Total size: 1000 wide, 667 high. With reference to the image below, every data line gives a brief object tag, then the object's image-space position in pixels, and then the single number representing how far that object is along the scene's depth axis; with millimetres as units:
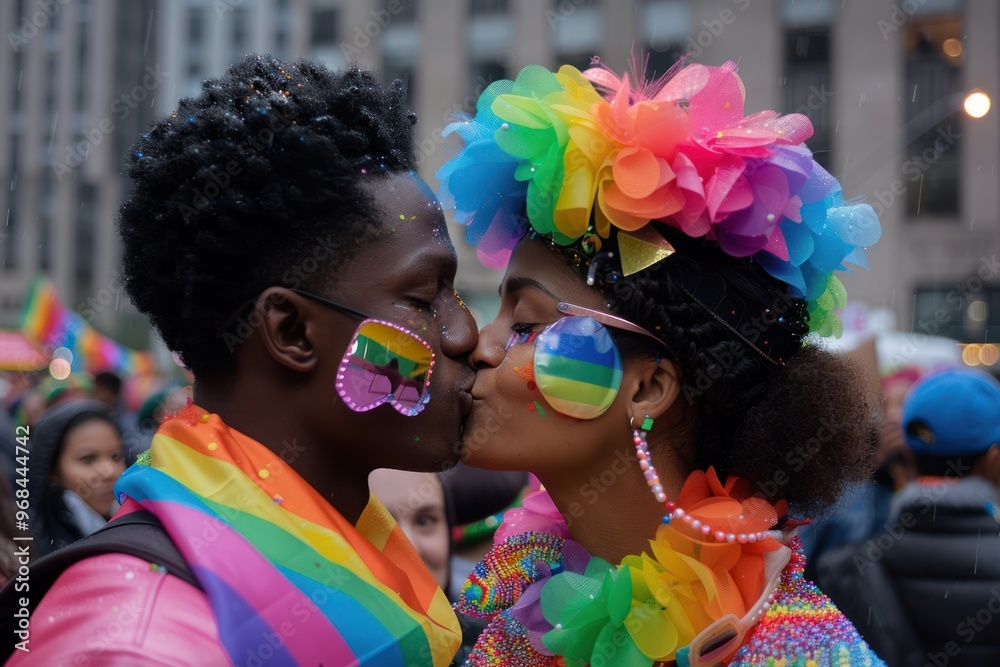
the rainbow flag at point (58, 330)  12562
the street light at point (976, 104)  8477
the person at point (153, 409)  5453
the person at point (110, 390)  7969
